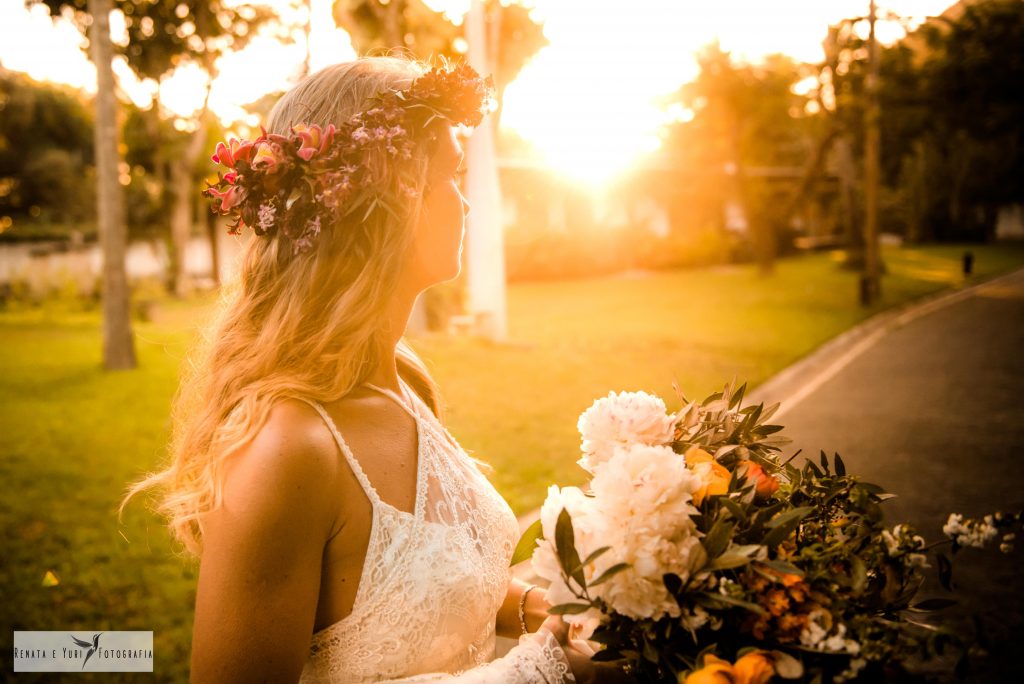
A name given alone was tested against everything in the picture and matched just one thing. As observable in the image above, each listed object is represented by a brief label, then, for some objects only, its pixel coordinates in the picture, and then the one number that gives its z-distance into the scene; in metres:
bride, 1.59
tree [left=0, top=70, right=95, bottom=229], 41.53
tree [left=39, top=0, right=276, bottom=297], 27.47
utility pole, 22.31
